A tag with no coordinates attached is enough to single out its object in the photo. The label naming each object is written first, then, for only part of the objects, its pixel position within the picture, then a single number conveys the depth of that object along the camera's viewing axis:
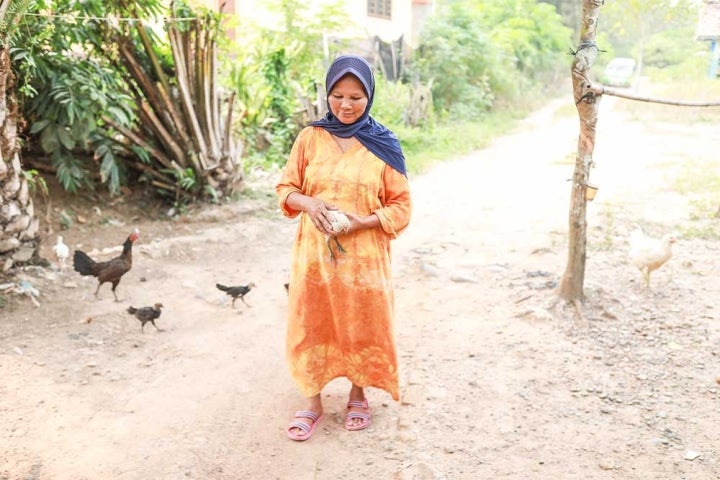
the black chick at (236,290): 4.65
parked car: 27.72
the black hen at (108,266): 4.46
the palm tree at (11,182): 4.50
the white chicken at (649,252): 4.76
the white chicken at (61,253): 4.96
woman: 2.75
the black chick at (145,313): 4.15
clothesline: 4.64
